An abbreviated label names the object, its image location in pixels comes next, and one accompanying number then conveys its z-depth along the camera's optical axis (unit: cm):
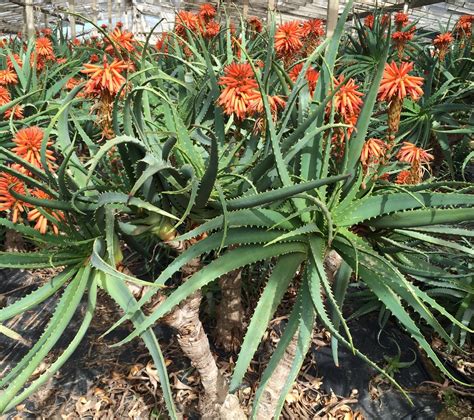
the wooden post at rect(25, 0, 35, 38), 445
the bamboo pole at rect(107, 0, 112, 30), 818
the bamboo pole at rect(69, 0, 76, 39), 650
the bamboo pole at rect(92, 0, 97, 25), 727
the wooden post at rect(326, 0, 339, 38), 239
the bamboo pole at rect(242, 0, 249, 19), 390
